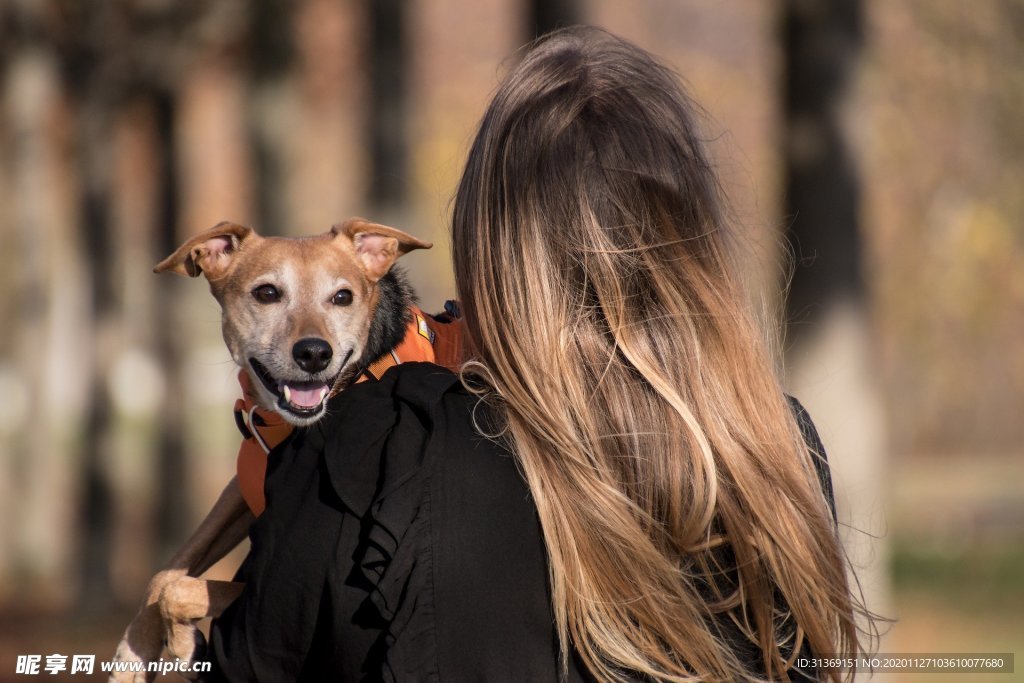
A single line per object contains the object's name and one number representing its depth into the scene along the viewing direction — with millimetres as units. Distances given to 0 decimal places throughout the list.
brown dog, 5996
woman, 4484
